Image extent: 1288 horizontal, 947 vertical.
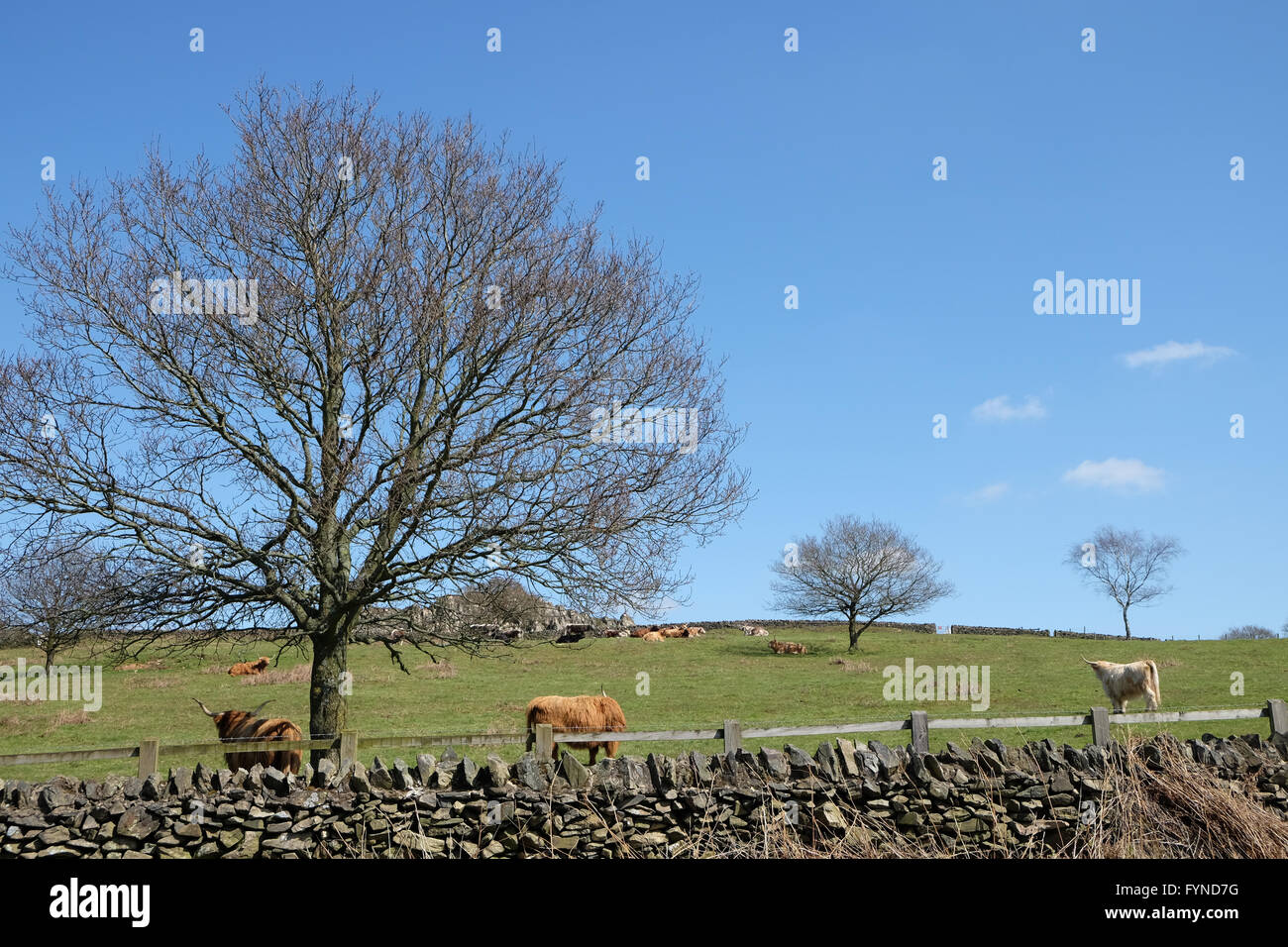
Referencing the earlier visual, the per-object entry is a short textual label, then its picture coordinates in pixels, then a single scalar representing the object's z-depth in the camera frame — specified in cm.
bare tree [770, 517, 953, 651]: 5147
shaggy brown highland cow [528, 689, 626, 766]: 1884
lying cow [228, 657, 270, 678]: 3825
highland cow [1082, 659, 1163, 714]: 2564
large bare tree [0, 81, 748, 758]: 1585
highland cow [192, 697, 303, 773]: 1457
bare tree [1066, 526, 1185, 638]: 7356
